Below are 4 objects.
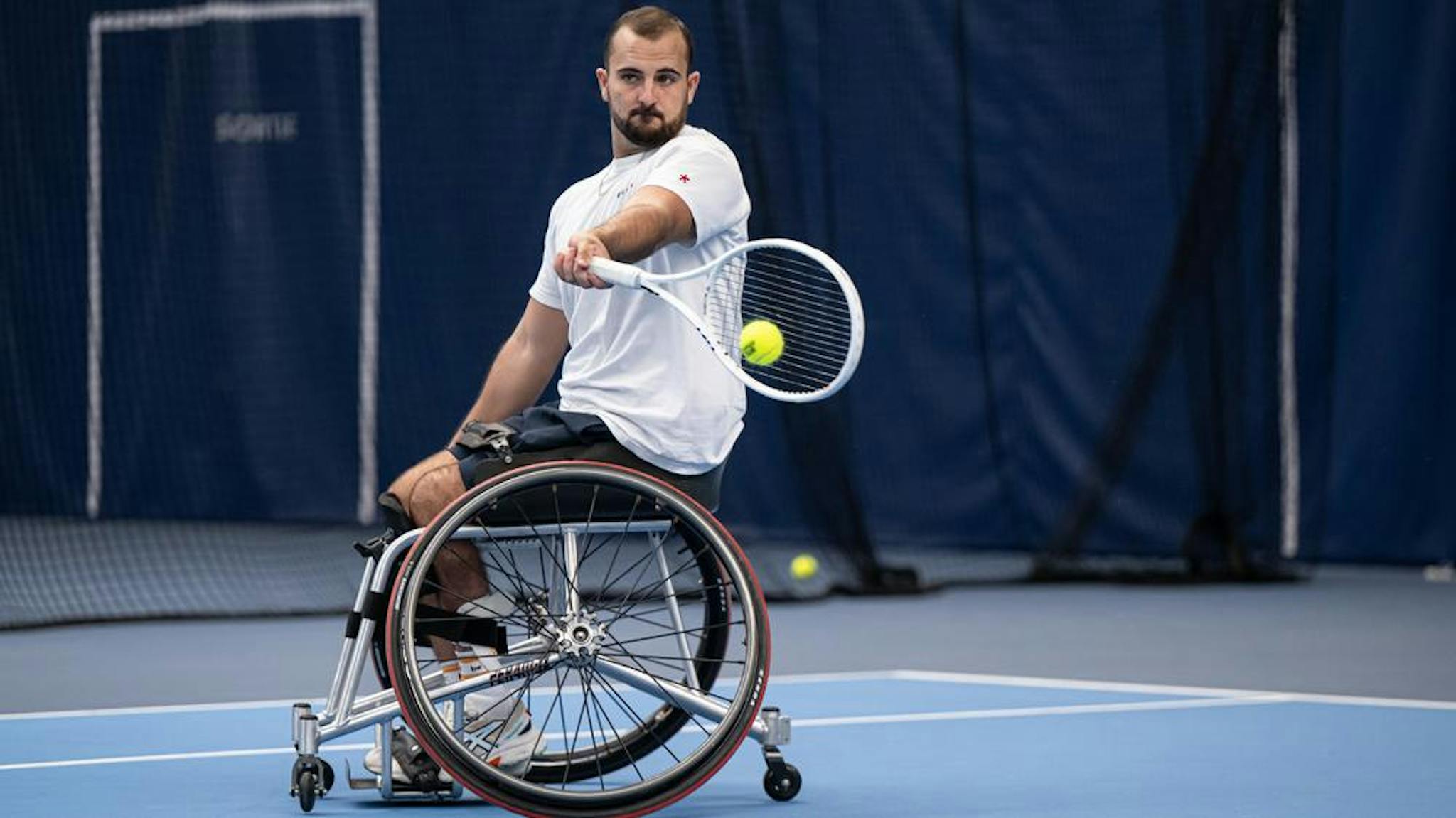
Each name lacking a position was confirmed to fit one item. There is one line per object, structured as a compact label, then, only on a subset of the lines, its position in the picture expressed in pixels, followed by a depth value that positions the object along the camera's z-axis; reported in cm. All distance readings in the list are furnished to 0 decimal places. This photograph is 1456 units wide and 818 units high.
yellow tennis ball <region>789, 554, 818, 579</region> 1512
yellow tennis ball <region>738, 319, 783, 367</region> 705
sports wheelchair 645
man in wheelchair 677
